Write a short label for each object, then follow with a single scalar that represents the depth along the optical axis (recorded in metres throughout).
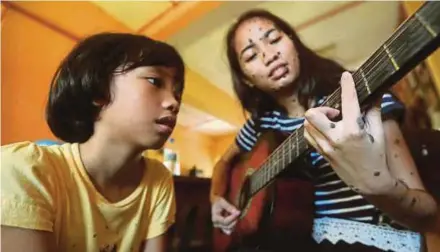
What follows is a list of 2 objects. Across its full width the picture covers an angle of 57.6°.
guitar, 0.36
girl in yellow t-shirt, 0.52
